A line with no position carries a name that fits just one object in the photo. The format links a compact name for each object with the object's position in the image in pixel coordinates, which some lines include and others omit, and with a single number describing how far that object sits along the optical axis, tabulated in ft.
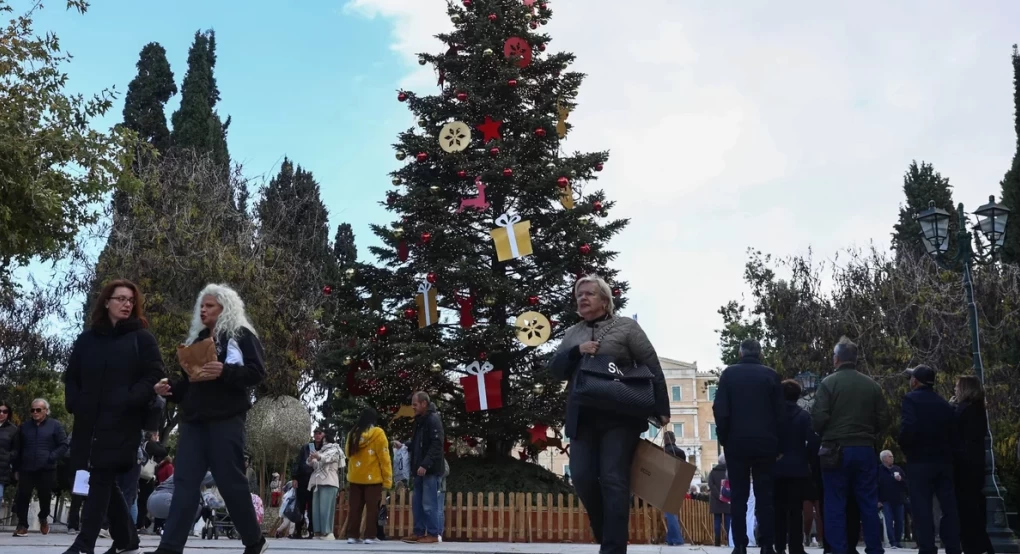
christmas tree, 60.64
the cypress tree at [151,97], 128.06
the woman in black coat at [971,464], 30.09
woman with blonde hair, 19.39
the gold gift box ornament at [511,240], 60.85
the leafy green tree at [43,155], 48.75
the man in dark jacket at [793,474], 30.48
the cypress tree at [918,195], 150.61
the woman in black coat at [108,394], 20.65
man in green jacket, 28.45
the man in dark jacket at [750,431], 26.89
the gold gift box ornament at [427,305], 61.41
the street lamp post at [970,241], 46.55
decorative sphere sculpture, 90.17
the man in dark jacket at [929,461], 28.02
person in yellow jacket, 42.32
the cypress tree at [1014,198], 109.09
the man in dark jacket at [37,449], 44.98
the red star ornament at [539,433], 60.95
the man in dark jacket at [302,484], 56.49
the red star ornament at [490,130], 65.82
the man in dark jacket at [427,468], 41.22
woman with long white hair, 19.12
